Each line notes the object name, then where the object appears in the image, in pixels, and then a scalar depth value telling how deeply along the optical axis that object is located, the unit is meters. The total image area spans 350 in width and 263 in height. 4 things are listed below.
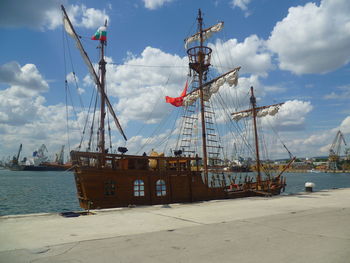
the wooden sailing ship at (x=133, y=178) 17.91
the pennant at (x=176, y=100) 33.53
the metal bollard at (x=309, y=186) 27.20
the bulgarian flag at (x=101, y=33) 28.20
